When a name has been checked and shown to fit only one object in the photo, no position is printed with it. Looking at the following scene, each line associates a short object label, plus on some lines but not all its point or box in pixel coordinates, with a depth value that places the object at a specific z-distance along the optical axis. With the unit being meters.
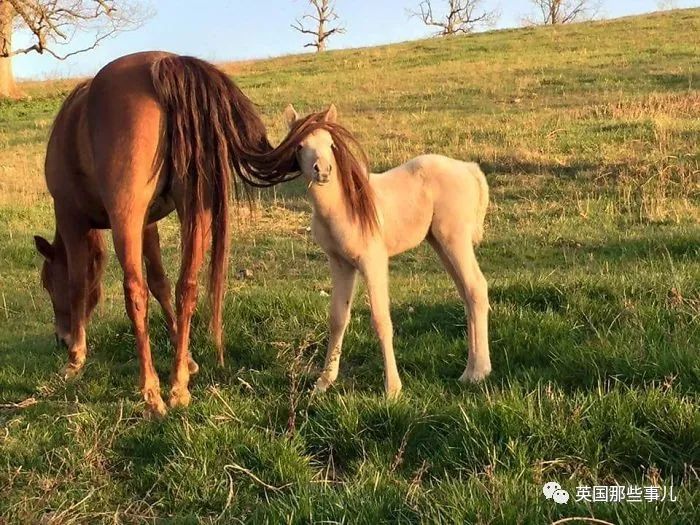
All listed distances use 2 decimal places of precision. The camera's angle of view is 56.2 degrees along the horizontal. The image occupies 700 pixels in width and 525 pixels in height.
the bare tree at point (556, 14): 58.33
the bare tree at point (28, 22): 24.39
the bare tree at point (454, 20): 58.59
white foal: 3.80
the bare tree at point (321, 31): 57.69
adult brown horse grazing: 3.98
